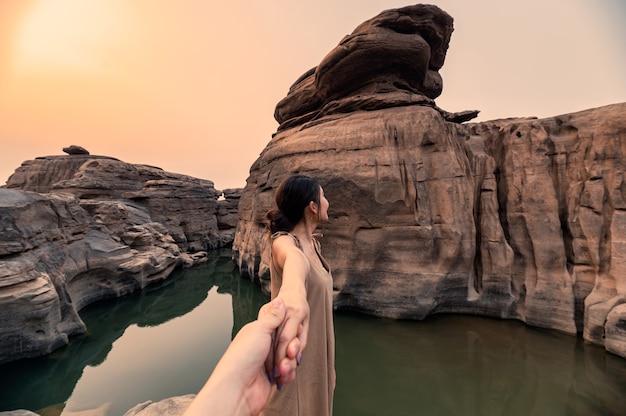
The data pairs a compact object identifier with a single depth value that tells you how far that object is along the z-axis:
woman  1.33
